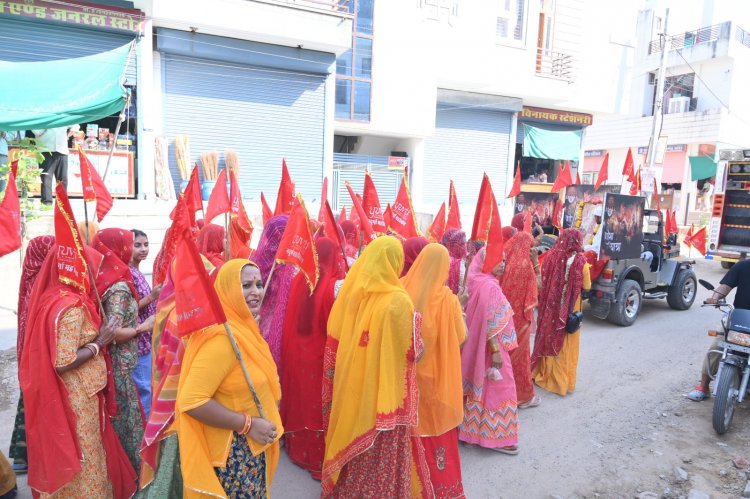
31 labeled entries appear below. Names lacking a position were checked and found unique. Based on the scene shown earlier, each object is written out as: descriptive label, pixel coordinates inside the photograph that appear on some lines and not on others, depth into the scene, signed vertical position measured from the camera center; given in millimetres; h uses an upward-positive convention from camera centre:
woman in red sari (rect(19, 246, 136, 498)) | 2402 -1072
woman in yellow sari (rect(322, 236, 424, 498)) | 2506 -1022
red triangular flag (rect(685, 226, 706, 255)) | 12558 -1079
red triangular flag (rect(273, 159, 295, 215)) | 5676 -216
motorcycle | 4207 -1415
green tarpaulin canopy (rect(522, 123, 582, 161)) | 18625 +1752
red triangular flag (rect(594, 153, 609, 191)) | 11520 +414
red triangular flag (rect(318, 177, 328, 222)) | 5463 -394
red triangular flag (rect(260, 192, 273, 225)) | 6352 -435
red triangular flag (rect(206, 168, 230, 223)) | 5043 -256
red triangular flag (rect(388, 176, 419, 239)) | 6020 -380
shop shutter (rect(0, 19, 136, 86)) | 9695 +2436
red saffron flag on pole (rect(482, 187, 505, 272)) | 3807 -423
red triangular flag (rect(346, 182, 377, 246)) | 5137 -426
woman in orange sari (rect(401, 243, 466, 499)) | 2889 -1008
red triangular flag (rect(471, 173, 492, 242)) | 4232 -208
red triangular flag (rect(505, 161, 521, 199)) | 9391 +17
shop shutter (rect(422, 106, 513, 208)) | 16750 +1145
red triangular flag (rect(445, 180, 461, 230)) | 6336 -372
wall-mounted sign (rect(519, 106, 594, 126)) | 18484 +2756
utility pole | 15492 +2826
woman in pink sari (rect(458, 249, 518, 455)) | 3691 -1323
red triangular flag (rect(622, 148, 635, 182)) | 11789 +584
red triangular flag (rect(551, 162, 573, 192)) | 11617 +254
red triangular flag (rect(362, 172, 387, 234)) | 5887 -304
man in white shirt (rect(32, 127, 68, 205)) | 8805 +138
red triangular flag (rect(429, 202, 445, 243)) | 6875 -560
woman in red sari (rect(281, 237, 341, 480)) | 3340 -1194
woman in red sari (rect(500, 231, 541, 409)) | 4480 -901
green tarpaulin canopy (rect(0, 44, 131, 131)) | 4984 +751
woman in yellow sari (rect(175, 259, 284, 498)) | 1934 -897
